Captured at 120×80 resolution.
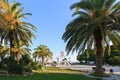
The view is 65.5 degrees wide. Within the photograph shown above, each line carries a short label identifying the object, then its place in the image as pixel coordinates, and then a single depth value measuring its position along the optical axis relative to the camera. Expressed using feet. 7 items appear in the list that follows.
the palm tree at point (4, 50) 55.54
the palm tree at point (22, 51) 59.57
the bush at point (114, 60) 88.31
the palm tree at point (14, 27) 39.99
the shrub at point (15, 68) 31.82
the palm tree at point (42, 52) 96.56
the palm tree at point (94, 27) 33.83
